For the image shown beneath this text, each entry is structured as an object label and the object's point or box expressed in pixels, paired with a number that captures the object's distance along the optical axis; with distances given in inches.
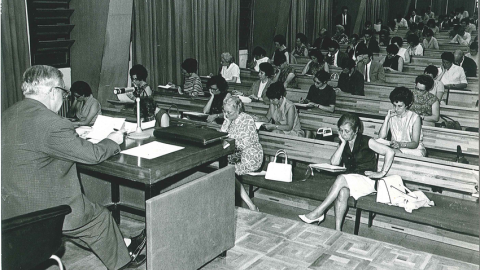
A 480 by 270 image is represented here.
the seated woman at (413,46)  437.7
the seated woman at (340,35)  565.0
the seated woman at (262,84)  298.2
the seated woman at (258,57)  398.9
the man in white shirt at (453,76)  327.8
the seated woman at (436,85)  269.9
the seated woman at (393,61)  378.3
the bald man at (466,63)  367.2
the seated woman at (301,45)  480.1
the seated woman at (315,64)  363.4
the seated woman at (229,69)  373.1
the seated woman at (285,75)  340.8
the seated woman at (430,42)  512.9
